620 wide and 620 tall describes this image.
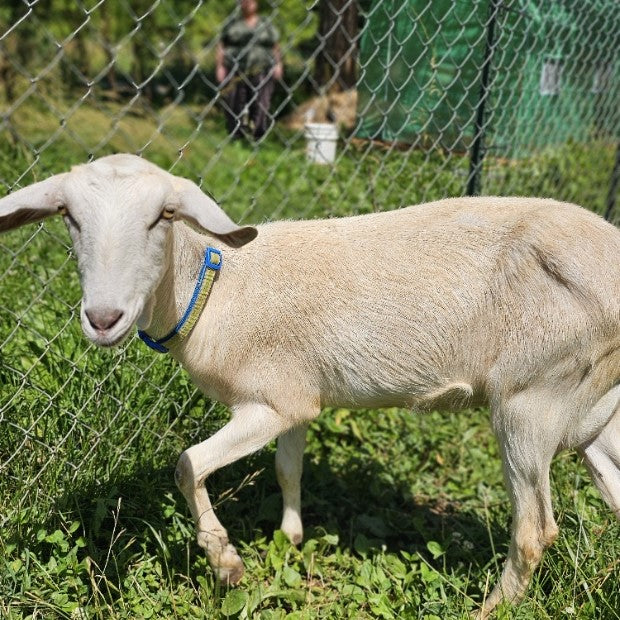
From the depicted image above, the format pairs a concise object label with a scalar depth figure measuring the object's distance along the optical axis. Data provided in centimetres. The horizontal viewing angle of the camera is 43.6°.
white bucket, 521
